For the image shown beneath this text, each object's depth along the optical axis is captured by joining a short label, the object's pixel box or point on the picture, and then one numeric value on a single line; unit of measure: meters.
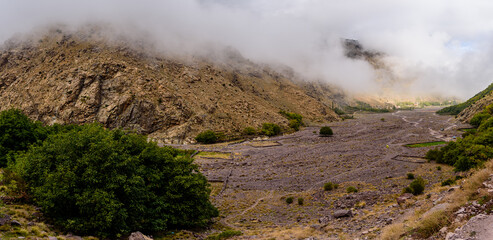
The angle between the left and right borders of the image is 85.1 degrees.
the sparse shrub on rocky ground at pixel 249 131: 84.12
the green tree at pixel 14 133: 29.95
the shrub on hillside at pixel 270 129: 85.39
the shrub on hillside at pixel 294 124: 99.62
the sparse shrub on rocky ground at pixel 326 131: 78.88
